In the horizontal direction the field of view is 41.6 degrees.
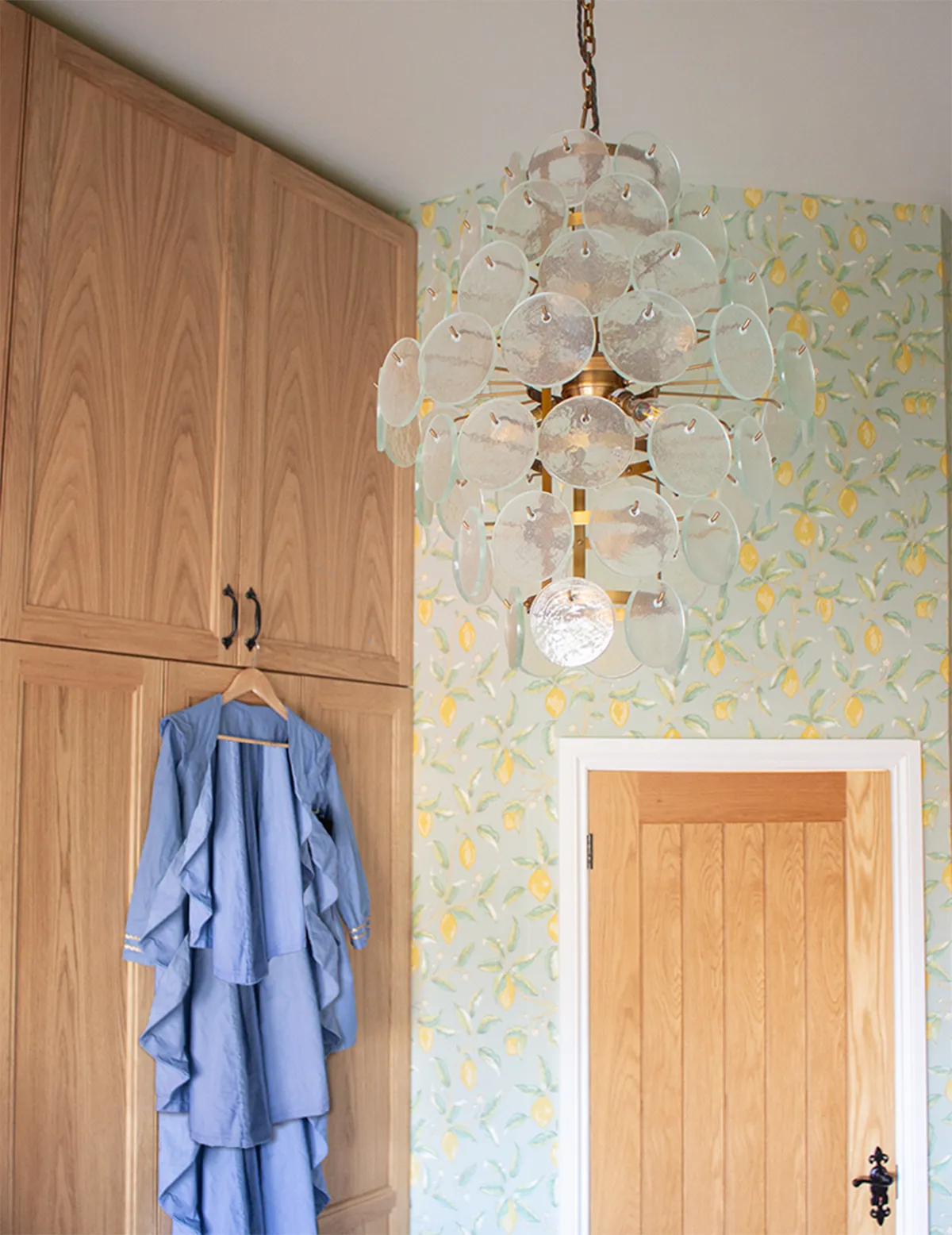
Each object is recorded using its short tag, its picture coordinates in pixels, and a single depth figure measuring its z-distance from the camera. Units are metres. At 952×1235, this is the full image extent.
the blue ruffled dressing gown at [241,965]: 2.13
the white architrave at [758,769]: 2.57
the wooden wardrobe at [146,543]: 2.02
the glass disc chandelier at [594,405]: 1.29
